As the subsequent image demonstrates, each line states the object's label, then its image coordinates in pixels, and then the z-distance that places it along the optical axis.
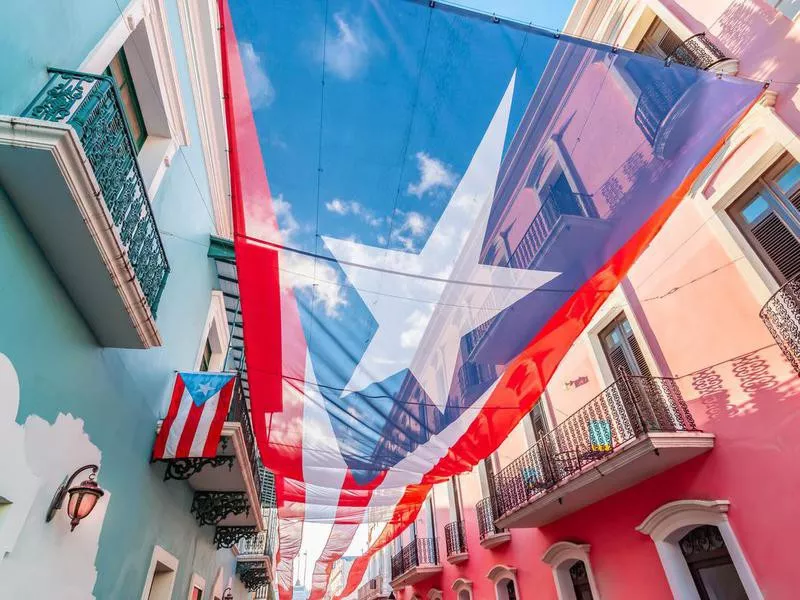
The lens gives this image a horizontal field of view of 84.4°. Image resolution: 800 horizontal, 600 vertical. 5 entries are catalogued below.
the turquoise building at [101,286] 2.47
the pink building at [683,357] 3.25
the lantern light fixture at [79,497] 3.04
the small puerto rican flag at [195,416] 4.75
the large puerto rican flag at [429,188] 2.54
